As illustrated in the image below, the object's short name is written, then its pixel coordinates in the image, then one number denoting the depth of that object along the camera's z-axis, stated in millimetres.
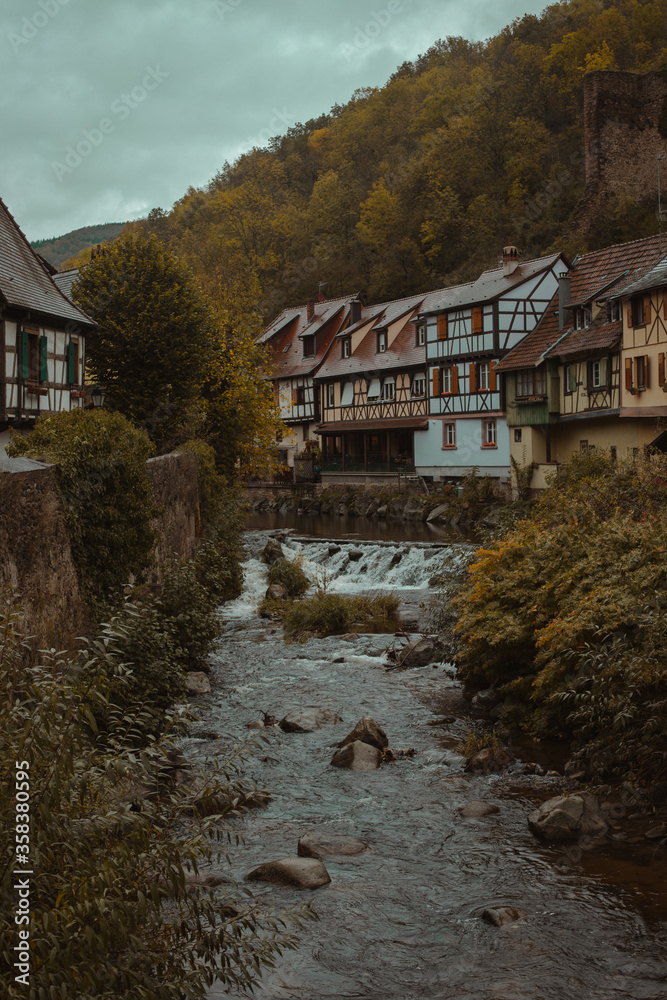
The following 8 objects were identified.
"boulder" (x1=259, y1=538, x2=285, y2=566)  23250
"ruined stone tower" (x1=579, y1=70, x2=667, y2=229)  46438
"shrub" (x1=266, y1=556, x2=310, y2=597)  20438
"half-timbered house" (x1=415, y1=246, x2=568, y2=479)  34938
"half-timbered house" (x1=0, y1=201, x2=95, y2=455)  19297
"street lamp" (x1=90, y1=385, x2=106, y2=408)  22328
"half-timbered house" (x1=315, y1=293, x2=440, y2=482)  41250
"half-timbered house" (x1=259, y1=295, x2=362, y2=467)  50000
